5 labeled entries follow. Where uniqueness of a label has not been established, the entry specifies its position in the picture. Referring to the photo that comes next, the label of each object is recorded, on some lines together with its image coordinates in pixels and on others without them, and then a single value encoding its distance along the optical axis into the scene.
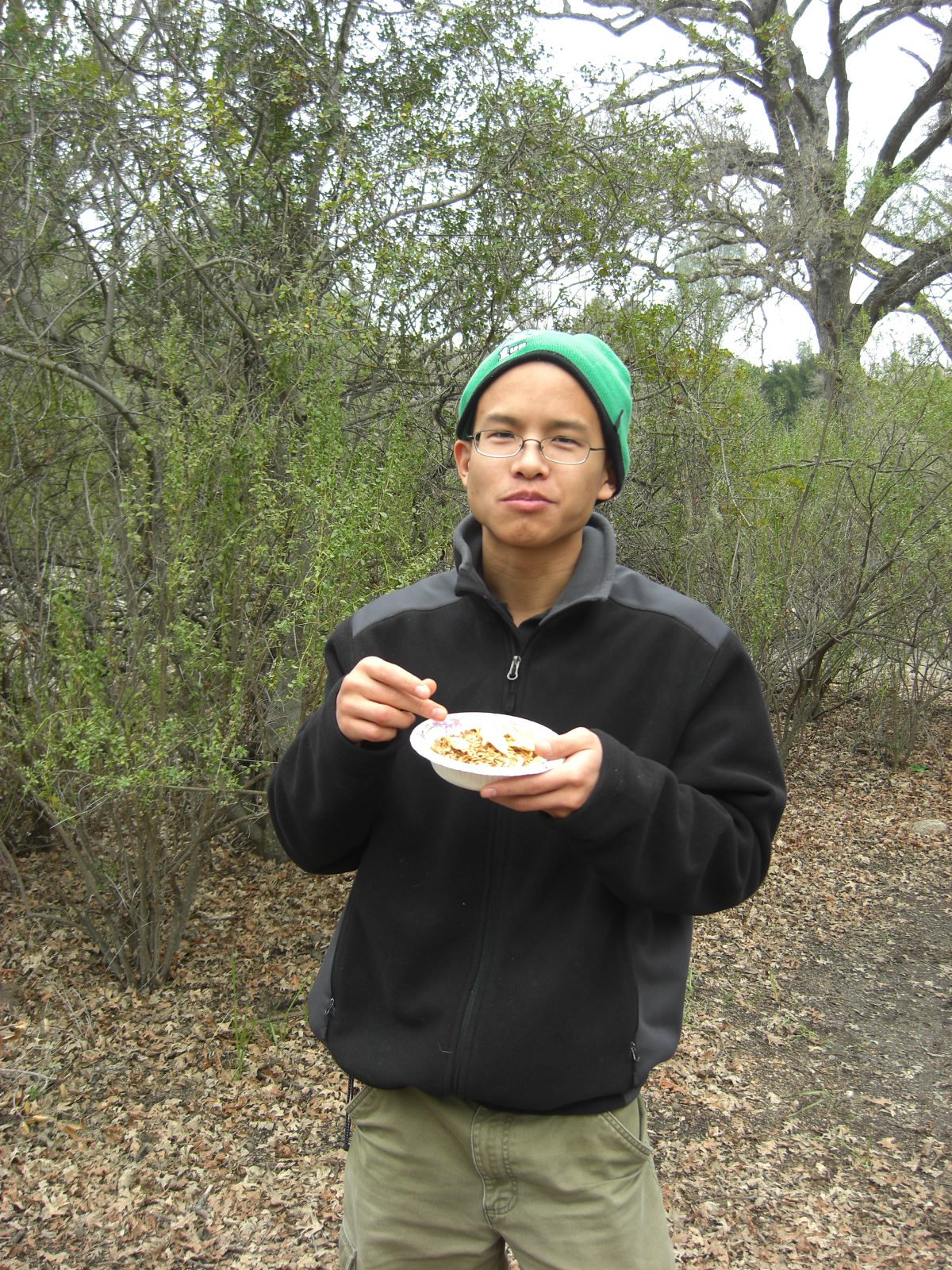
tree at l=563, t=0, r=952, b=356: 6.96
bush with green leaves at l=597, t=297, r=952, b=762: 5.30
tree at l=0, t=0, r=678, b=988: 3.41
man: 1.34
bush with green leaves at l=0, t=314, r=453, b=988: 3.26
